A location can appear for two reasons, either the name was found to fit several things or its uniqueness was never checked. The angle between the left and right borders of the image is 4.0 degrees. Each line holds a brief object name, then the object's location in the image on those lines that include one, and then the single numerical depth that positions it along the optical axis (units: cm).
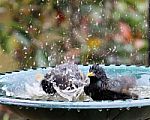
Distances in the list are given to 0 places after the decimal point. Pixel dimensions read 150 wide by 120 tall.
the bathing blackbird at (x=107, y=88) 689
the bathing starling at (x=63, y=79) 695
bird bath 673
